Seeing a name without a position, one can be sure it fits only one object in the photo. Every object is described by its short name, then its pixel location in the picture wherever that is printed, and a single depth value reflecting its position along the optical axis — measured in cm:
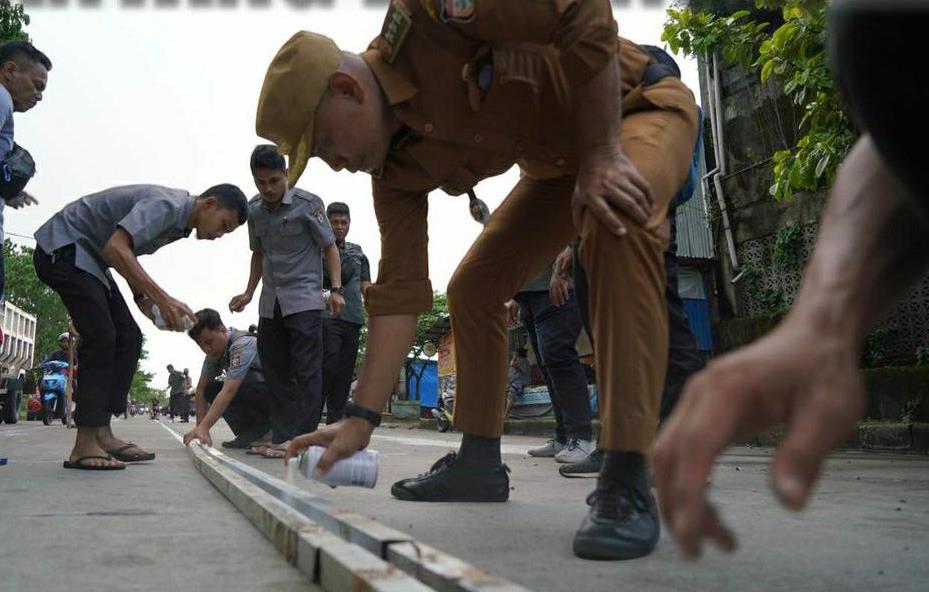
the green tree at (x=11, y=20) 1491
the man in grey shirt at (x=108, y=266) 453
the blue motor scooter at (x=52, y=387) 1938
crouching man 698
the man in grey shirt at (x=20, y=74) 482
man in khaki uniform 197
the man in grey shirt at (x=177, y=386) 2819
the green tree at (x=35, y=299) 5406
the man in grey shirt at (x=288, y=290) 554
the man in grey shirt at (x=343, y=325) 702
